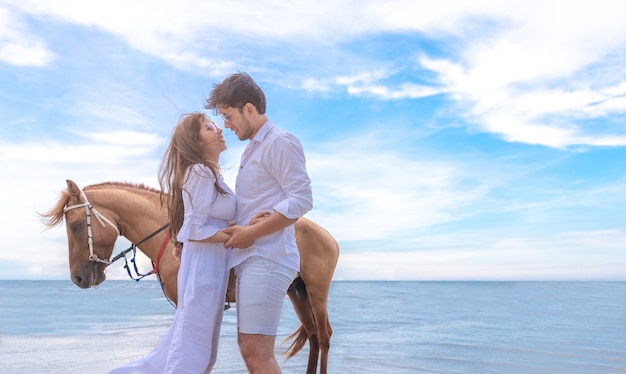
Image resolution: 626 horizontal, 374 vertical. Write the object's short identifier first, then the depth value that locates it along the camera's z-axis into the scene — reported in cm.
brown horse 400
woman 247
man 237
